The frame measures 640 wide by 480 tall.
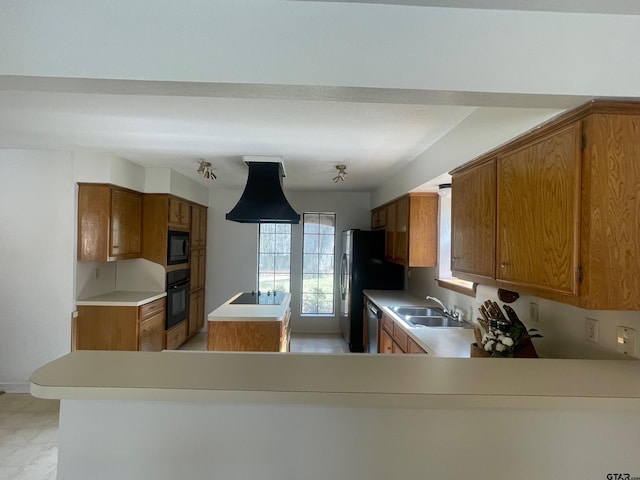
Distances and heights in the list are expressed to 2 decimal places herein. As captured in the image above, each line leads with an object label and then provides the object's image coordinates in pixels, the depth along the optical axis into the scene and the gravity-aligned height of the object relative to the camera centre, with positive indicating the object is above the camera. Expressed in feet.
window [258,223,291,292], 18.69 -1.27
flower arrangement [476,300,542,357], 5.54 -1.55
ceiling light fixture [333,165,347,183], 11.99 +2.54
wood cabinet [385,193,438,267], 11.76 +0.40
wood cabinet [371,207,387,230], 15.51 +1.11
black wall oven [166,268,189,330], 14.14 -2.64
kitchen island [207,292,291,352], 9.59 -2.69
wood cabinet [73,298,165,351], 11.59 -3.23
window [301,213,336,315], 18.79 -1.00
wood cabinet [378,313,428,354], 8.43 -2.80
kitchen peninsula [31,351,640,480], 4.08 -2.39
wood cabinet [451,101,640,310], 4.03 +0.47
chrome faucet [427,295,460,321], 10.04 -2.20
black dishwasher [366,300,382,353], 12.21 -3.23
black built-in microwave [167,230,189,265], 13.97 -0.50
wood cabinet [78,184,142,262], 11.46 +0.44
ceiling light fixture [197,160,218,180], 11.73 +2.45
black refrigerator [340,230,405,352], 15.42 -1.54
